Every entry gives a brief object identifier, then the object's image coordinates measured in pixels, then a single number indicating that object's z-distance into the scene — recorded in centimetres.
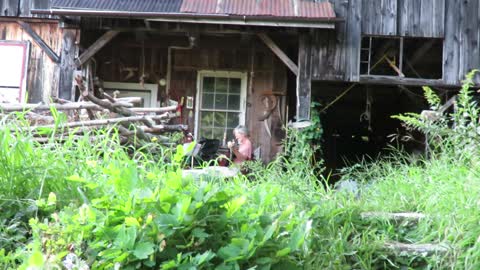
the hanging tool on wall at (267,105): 1075
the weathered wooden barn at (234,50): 930
